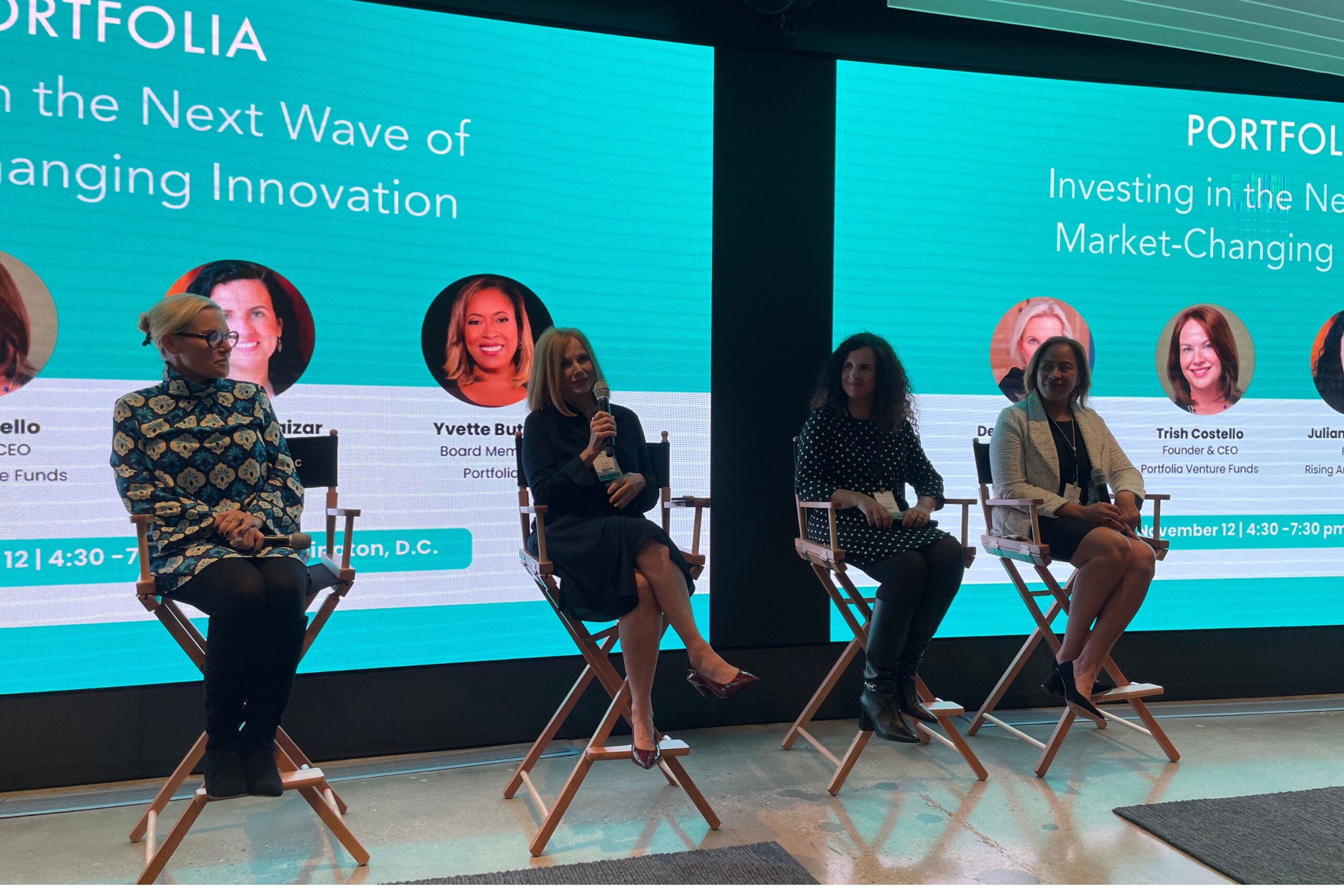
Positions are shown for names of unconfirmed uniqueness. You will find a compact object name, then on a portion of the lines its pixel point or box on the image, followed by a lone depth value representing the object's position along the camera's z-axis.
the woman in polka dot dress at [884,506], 3.09
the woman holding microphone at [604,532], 2.72
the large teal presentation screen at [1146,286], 4.01
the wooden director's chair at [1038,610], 3.25
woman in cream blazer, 3.31
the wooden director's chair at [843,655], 3.05
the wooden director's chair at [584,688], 2.64
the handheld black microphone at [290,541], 2.58
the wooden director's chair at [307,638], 2.38
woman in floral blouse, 2.38
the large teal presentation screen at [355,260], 3.07
